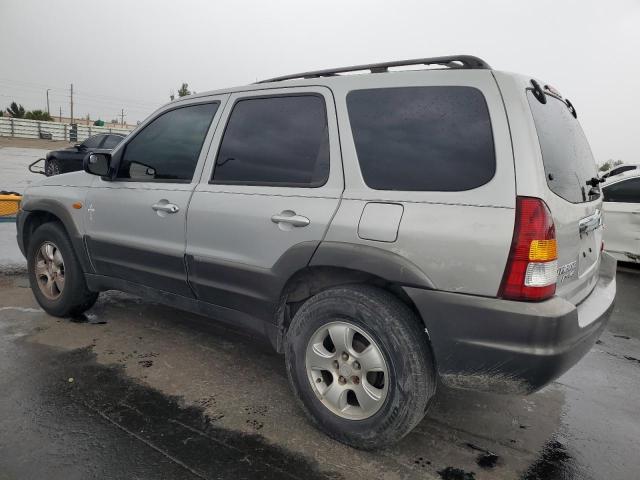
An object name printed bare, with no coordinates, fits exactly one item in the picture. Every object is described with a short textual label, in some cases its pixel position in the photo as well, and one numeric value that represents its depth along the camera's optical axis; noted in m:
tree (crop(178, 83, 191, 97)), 51.03
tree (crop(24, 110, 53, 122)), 52.75
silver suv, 1.99
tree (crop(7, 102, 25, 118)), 57.72
